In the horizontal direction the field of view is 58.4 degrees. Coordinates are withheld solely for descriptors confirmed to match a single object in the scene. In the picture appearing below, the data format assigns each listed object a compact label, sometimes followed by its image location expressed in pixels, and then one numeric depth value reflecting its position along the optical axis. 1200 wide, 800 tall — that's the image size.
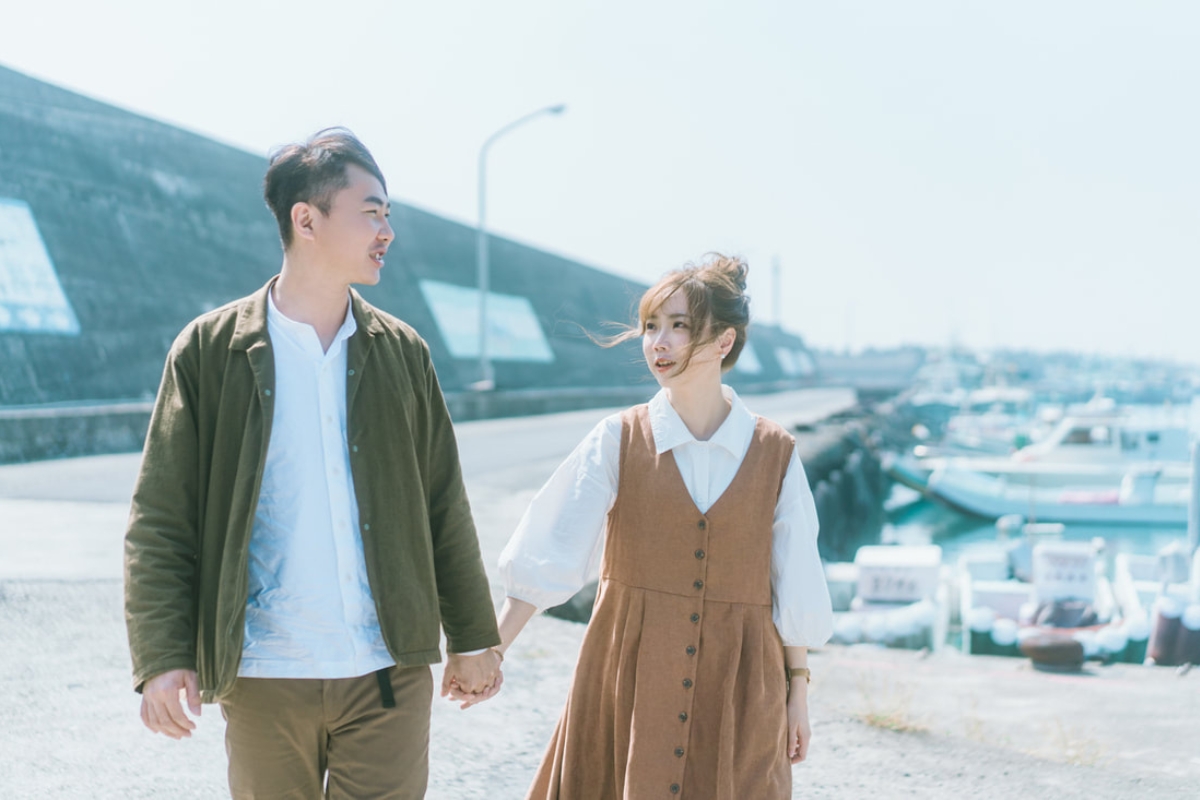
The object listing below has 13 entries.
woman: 2.29
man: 1.95
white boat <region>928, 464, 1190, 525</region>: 30.94
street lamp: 24.94
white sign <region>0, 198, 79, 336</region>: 16.00
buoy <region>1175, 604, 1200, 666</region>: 9.65
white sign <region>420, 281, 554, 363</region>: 30.50
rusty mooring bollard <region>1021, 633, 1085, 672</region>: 8.44
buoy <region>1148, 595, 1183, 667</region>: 9.74
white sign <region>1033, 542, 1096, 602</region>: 12.98
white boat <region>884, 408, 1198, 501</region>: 34.41
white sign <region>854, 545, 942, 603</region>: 13.27
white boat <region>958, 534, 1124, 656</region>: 10.77
